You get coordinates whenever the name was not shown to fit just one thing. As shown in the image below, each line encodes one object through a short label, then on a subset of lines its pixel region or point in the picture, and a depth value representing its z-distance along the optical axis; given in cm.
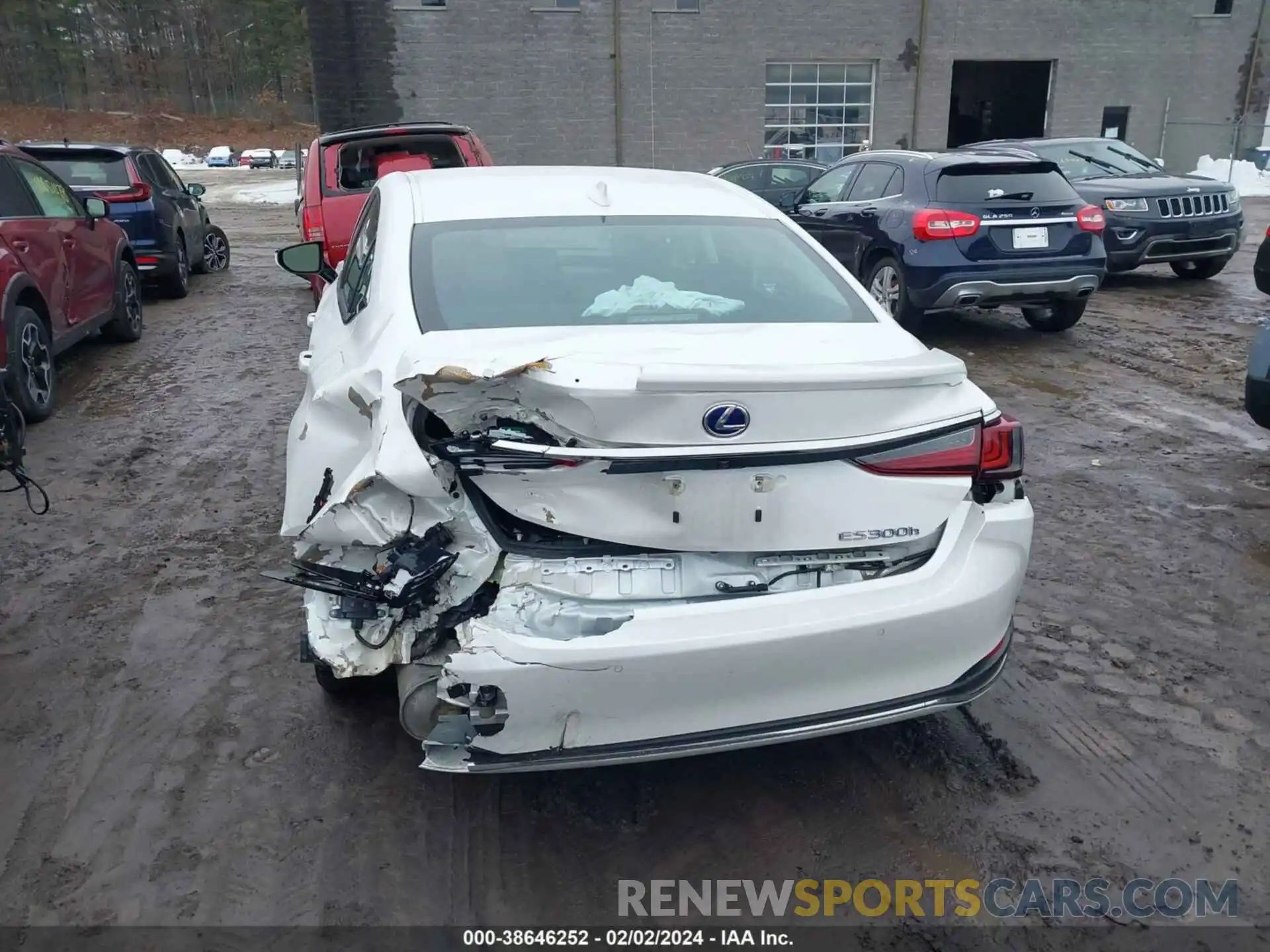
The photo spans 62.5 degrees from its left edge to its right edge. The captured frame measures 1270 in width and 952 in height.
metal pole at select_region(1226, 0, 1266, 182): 2541
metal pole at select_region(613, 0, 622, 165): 2255
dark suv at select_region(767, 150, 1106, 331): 828
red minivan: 921
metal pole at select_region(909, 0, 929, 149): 2375
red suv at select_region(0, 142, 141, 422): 653
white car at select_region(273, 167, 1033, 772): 251
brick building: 2216
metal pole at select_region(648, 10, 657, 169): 2328
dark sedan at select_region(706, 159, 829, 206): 1509
